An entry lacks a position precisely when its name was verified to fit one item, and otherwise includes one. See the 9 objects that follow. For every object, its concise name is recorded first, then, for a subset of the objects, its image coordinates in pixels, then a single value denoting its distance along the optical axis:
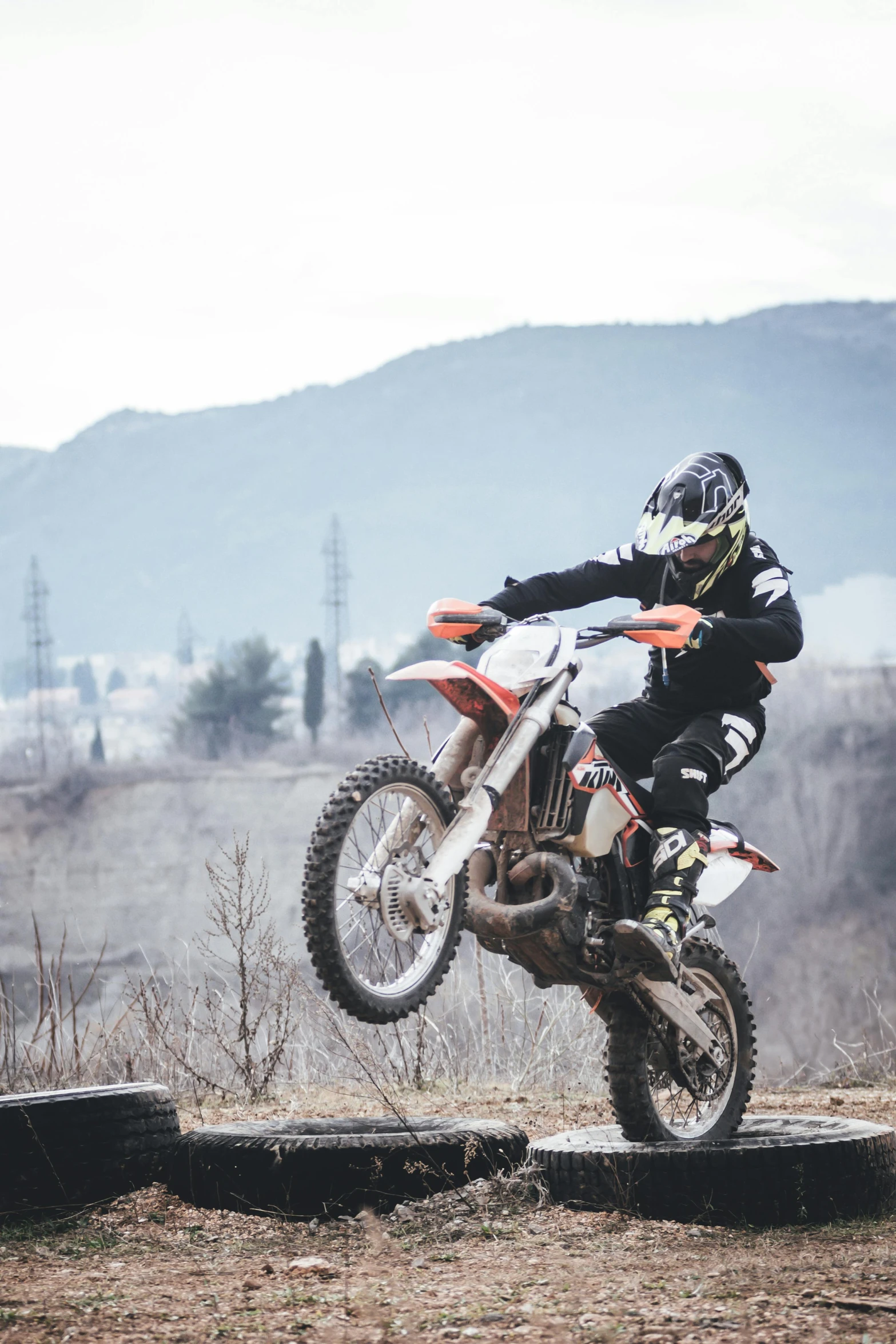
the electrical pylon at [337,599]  180.00
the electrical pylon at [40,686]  171.75
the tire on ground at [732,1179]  11.03
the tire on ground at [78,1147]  11.37
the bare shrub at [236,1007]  17.48
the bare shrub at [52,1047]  17.52
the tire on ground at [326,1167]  11.14
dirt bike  9.56
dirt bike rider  11.48
